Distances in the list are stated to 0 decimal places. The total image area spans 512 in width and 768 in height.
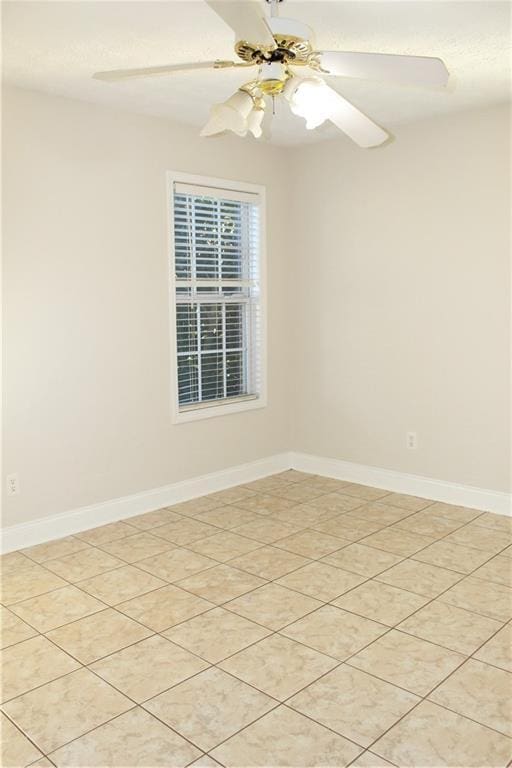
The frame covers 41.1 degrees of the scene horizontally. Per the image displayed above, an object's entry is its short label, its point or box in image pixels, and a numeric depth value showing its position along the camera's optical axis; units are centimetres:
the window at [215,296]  443
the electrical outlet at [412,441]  455
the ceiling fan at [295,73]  206
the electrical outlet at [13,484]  364
